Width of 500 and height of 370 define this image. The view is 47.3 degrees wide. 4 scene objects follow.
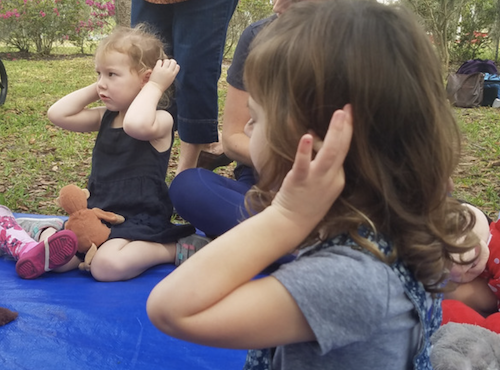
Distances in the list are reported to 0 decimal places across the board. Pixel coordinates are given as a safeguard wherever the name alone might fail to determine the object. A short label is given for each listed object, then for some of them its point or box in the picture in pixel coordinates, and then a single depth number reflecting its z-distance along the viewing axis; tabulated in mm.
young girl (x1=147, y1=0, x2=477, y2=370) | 841
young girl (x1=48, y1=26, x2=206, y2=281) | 2307
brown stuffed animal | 2234
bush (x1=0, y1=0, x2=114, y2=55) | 12867
